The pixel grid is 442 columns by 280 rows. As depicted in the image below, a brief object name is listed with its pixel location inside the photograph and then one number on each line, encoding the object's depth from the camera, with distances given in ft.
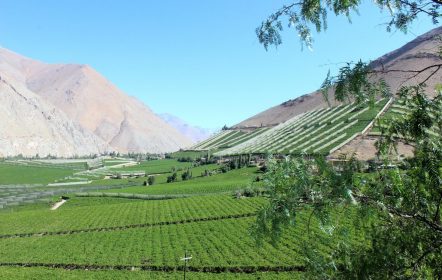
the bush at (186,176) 437.58
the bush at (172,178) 438.40
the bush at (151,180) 437.99
